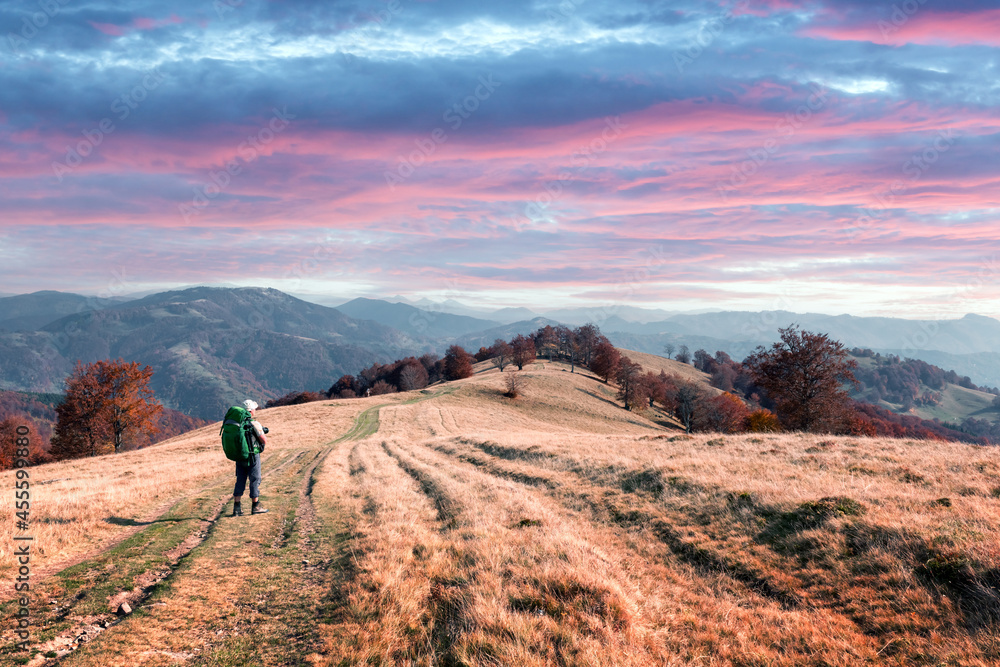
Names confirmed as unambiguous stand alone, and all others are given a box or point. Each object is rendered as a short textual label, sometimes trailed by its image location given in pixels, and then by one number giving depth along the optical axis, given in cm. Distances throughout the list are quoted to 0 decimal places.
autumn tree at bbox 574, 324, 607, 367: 11406
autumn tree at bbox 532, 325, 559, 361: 14150
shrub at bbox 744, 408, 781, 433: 6476
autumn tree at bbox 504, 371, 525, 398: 7469
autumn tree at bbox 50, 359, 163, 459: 4647
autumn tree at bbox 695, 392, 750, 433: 7938
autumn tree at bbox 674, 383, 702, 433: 7912
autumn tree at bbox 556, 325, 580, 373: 11662
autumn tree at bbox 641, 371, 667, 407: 9588
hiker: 1208
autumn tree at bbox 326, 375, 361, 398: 13275
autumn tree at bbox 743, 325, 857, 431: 3931
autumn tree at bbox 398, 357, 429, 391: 11656
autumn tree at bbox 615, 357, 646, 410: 8481
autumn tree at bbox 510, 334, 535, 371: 10849
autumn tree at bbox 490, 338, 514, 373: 11744
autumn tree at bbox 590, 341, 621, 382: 10438
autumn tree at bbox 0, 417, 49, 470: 5272
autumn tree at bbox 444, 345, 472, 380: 11045
